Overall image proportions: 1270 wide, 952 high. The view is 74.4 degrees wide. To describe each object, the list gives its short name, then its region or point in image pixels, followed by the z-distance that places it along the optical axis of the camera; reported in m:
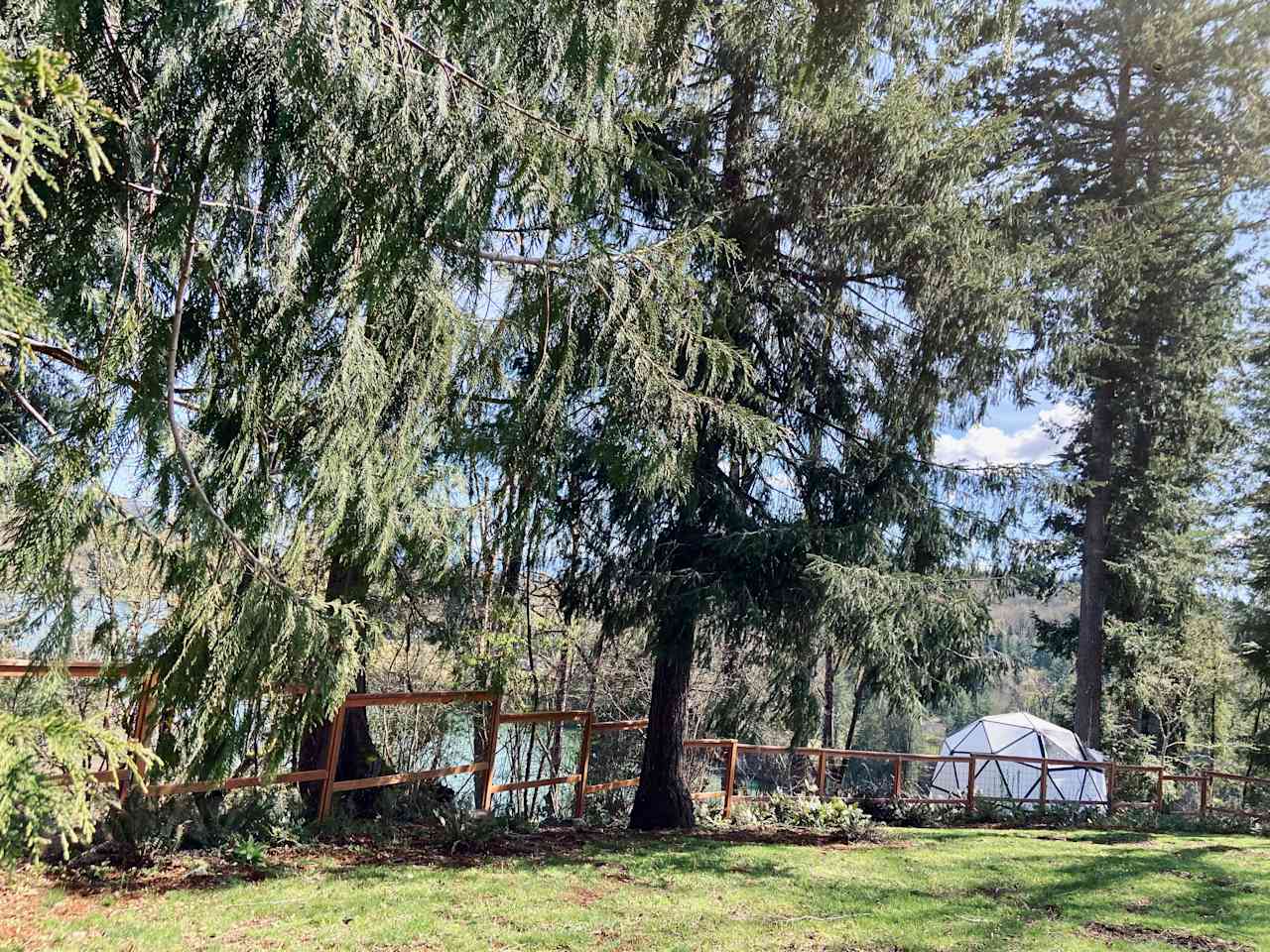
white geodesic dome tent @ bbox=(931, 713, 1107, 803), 15.07
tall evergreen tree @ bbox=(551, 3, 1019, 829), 7.49
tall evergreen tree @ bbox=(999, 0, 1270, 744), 13.15
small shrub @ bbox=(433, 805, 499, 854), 6.68
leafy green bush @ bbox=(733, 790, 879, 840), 8.67
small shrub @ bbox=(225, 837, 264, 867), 5.51
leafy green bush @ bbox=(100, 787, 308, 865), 5.08
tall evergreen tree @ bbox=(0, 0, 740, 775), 2.78
